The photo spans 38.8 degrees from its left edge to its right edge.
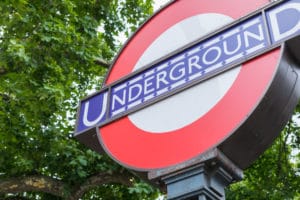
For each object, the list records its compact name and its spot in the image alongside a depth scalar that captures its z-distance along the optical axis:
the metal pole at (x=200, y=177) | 1.22
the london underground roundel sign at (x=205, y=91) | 1.29
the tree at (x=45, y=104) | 4.38
